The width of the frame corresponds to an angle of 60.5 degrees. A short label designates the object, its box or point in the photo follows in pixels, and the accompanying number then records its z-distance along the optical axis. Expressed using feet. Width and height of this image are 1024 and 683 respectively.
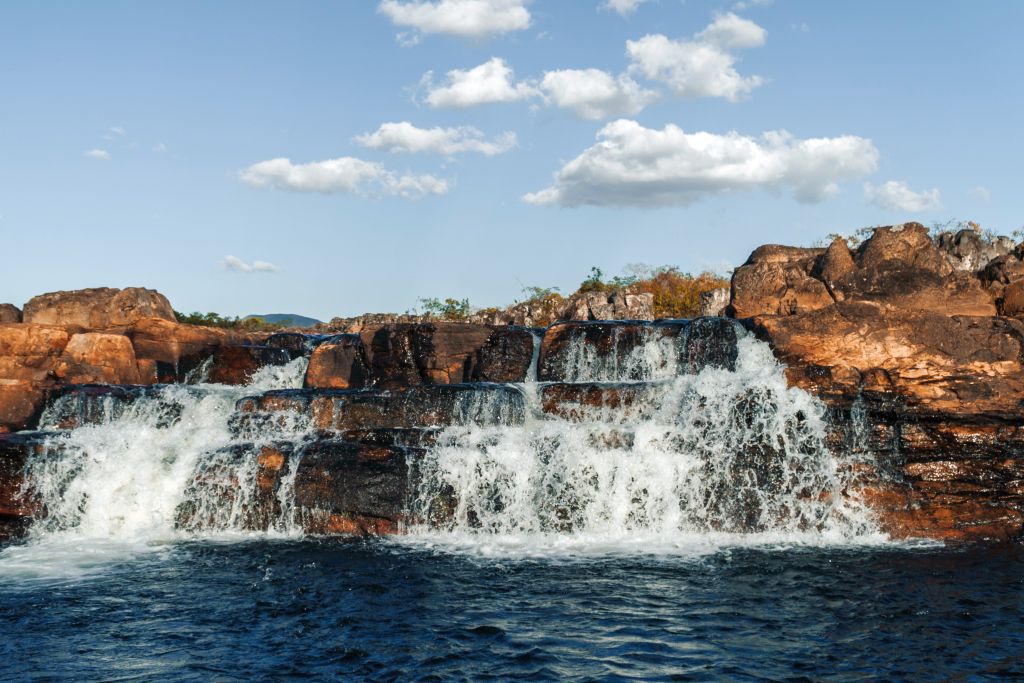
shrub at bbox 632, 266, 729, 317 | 104.53
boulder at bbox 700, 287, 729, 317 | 87.56
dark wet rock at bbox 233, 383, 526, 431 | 49.75
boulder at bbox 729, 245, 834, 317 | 57.36
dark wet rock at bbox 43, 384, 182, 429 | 54.19
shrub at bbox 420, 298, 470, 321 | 121.91
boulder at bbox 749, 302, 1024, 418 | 45.75
